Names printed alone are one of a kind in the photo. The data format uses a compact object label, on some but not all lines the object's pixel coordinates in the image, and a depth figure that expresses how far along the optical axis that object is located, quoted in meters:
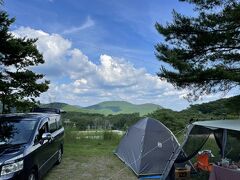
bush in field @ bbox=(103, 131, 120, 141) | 8.63
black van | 3.02
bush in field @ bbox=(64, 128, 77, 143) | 8.19
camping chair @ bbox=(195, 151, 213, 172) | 4.34
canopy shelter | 3.66
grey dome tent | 4.79
